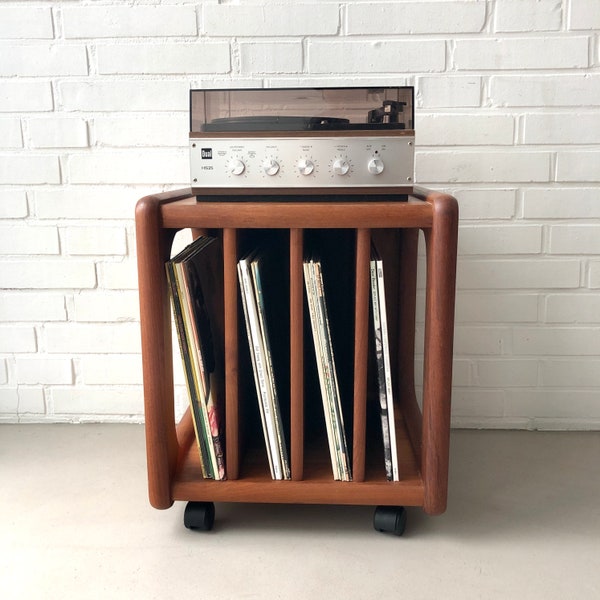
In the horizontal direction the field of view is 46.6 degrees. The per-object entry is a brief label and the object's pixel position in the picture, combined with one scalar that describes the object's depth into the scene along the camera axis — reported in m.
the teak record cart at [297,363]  1.00
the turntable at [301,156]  1.04
